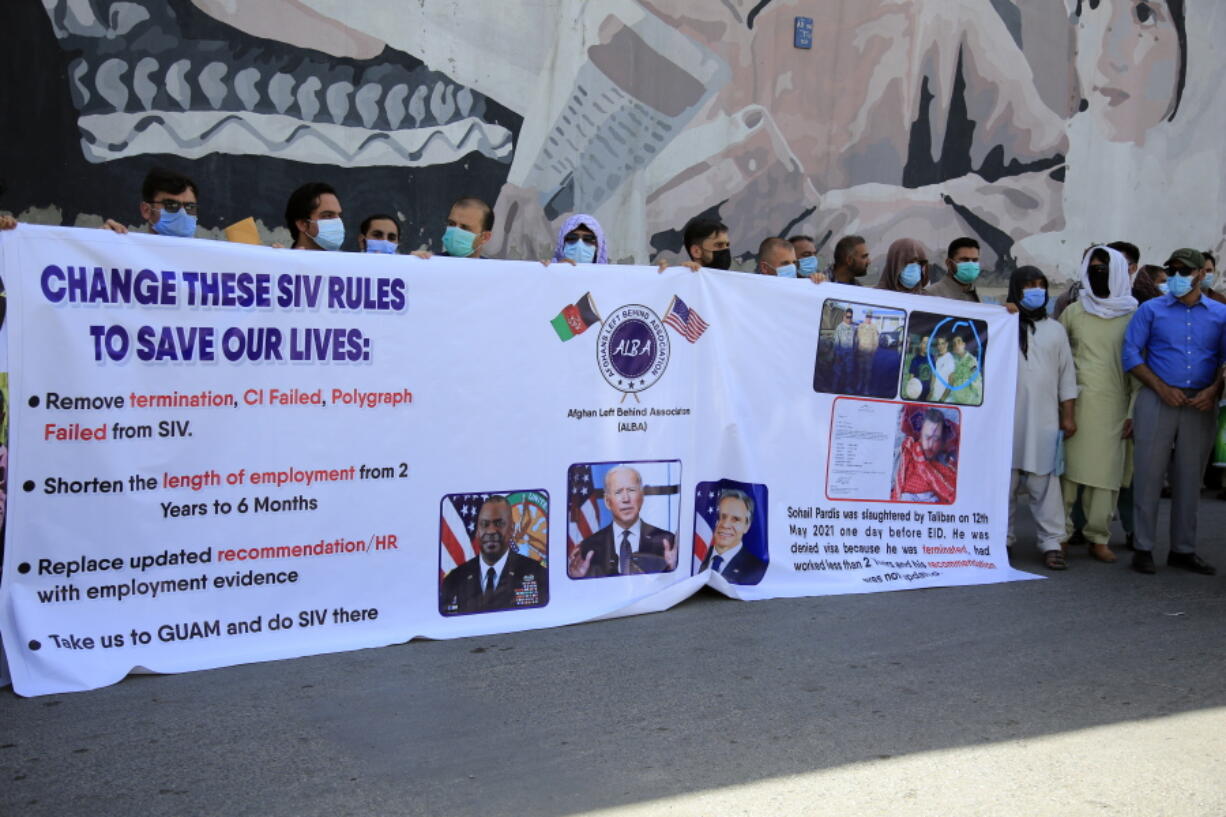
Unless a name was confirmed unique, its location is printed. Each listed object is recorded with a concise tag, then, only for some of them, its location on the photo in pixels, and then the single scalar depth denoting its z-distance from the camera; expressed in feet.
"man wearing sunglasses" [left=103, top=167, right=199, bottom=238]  17.66
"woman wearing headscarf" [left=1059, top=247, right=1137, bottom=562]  24.82
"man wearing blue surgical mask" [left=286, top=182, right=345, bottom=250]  18.81
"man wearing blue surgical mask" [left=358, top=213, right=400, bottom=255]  19.10
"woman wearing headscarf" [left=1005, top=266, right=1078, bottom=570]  24.36
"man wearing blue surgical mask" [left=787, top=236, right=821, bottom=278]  24.80
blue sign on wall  34.04
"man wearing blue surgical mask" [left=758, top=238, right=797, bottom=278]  22.97
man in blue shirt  23.85
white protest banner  15.14
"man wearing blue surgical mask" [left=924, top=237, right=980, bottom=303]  24.64
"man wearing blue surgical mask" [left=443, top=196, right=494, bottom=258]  20.01
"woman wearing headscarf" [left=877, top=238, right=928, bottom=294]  23.70
